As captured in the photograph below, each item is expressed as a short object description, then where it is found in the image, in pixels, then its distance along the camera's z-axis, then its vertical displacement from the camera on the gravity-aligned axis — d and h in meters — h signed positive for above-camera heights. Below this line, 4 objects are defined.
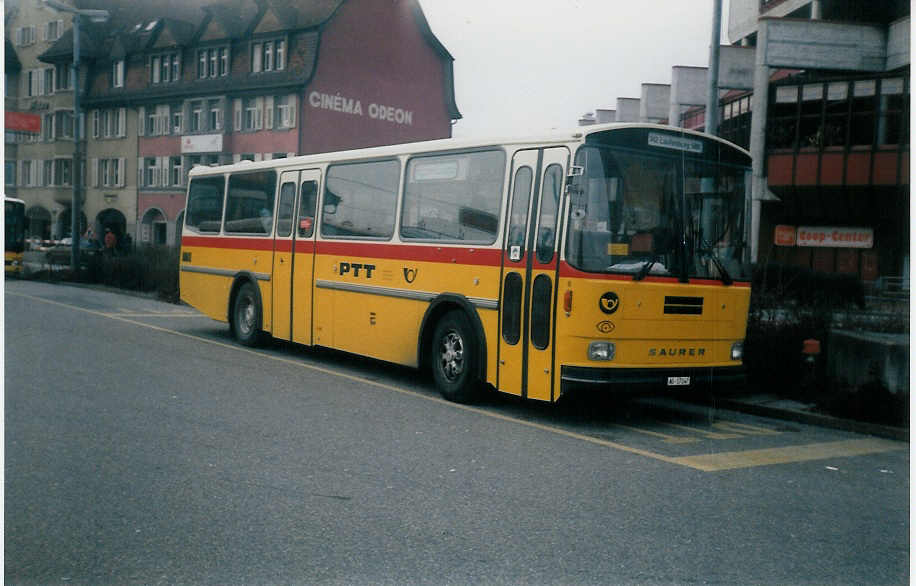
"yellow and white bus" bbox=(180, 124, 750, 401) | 8.40 -0.02
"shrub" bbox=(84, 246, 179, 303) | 25.42 -0.79
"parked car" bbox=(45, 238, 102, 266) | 23.73 -0.35
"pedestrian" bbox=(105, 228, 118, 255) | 27.82 -0.07
